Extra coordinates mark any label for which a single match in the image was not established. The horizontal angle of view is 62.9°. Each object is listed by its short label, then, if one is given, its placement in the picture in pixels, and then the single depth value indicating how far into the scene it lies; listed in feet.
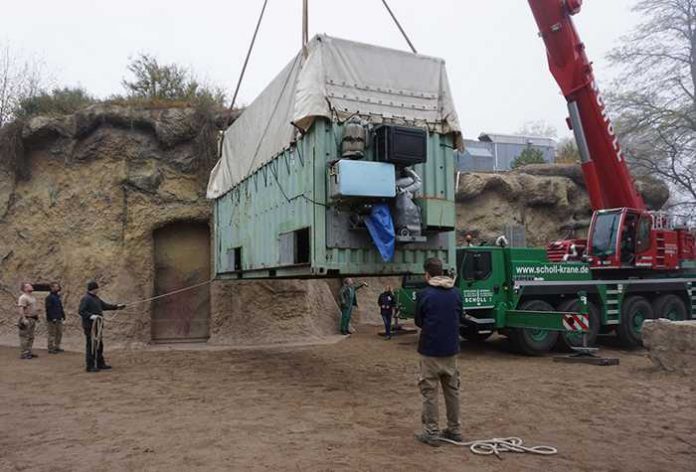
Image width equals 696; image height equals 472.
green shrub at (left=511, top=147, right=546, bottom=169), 82.12
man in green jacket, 50.98
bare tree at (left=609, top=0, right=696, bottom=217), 77.97
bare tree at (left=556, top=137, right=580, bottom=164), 83.84
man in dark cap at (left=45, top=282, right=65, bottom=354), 40.70
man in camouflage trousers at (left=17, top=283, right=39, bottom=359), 38.78
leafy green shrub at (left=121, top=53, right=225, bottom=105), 57.62
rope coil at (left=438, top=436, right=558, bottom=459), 16.96
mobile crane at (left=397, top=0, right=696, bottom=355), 38.11
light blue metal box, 21.85
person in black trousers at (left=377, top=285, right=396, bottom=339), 47.88
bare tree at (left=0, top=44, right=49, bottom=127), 54.65
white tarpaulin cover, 23.73
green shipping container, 23.06
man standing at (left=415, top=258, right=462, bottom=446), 17.95
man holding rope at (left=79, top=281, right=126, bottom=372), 32.91
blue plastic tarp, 22.99
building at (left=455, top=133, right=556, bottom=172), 83.10
